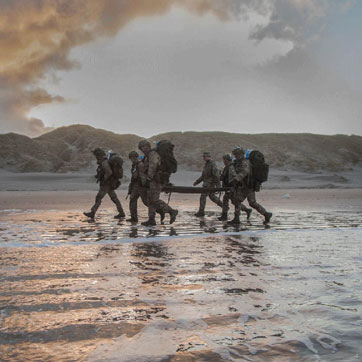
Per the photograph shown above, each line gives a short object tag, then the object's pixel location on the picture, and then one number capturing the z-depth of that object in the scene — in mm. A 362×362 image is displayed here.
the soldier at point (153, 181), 10320
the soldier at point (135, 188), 11320
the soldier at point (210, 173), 13625
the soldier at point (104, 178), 12039
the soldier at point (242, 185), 11008
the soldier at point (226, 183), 12148
